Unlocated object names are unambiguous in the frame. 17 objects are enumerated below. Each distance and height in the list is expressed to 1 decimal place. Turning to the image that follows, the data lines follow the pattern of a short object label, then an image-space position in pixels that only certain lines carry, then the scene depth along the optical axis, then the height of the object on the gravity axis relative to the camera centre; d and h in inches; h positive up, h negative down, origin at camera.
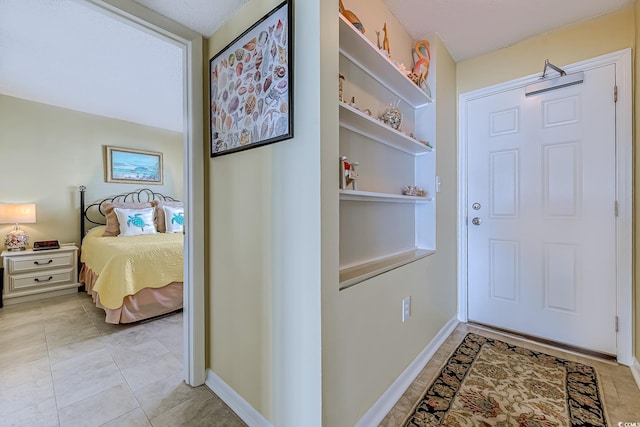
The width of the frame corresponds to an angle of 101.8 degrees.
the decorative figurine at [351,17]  49.9 +38.2
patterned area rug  50.1 -40.2
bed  90.9 -18.9
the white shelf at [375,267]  45.5 -11.8
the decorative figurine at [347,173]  49.7 +7.6
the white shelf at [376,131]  50.1 +18.6
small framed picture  150.5 +29.1
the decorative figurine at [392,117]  65.4 +23.7
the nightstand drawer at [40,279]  112.0 -29.6
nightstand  111.3 -26.8
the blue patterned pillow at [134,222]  129.7 -4.2
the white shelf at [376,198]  48.2 +3.1
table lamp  112.4 -1.8
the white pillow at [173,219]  144.7 -3.4
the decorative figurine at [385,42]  63.4 +41.2
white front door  70.6 -0.9
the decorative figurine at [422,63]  74.9 +43.0
